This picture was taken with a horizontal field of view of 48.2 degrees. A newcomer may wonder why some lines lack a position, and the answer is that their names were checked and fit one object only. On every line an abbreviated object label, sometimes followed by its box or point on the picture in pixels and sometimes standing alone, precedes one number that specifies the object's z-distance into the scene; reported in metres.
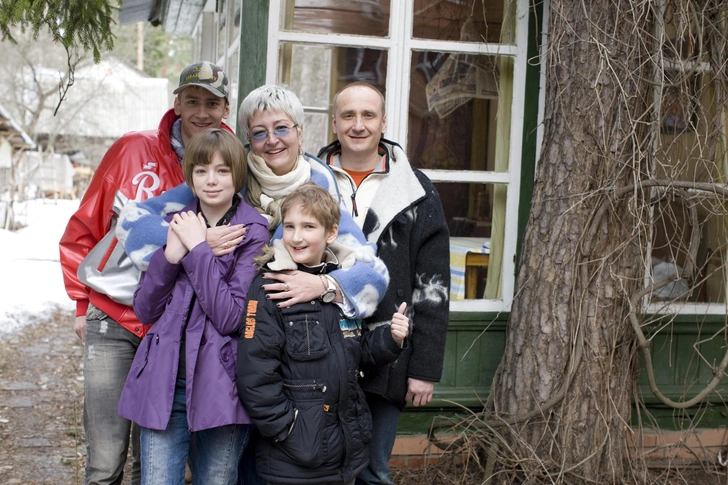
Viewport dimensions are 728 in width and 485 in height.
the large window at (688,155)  3.86
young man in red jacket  2.79
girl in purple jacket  2.48
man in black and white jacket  2.88
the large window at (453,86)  4.26
